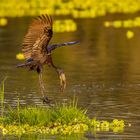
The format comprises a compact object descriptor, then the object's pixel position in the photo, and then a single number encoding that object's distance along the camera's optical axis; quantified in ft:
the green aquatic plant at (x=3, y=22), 115.14
